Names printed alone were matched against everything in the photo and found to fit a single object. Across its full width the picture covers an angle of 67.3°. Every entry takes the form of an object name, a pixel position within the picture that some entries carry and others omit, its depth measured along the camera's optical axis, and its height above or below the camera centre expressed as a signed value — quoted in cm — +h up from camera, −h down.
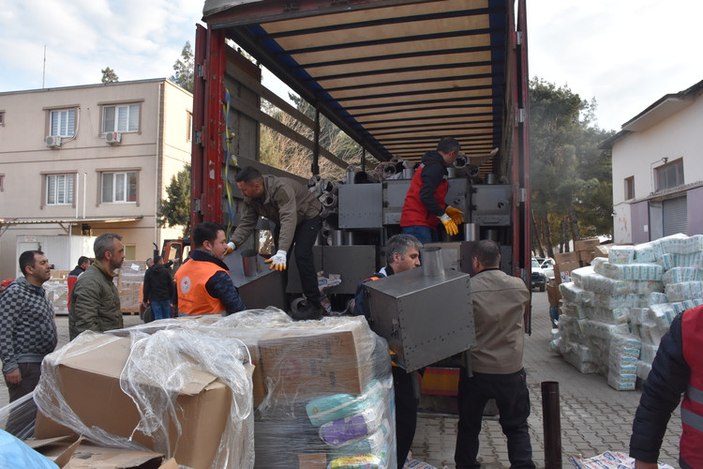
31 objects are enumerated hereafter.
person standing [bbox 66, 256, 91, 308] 1062 -37
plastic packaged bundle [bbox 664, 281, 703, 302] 567 -43
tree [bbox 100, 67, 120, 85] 3322 +1114
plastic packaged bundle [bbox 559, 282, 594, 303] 686 -58
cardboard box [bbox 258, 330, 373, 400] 237 -51
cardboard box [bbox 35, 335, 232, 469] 205 -61
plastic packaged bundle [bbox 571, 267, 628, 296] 614 -40
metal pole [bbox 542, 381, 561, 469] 355 -119
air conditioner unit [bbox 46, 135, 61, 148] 2203 +464
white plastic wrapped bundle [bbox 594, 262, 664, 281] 608 -24
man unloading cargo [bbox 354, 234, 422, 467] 320 -79
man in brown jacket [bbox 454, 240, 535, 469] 325 -63
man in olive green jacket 365 -30
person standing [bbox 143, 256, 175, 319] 859 -62
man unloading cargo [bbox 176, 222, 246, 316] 356 -24
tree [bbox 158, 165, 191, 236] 2017 +183
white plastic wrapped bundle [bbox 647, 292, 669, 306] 599 -54
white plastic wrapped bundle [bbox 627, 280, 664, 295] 614 -41
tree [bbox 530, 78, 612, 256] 2420 +454
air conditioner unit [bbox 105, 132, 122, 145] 2158 +471
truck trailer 442 +191
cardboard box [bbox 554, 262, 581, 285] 989 -34
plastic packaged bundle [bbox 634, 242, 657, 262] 622 -3
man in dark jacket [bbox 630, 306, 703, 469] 183 -53
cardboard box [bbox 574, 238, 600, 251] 1002 +13
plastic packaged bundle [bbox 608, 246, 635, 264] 629 -5
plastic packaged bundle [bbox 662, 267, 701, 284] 577 -26
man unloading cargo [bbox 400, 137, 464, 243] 477 +48
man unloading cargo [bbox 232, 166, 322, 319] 432 +30
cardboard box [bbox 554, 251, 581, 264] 1017 -12
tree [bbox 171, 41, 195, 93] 3357 +1193
